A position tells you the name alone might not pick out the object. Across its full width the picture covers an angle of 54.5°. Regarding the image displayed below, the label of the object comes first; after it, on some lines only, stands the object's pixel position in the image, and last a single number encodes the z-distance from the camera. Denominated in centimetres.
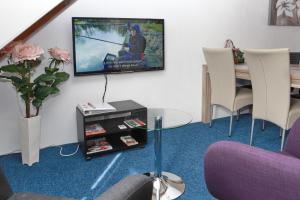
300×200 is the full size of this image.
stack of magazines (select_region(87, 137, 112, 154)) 271
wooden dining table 318
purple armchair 93
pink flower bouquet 226
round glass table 208
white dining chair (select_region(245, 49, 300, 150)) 249
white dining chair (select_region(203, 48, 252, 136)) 305
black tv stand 265
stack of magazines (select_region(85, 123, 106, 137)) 266
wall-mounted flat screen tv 278
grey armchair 95
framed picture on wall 398
